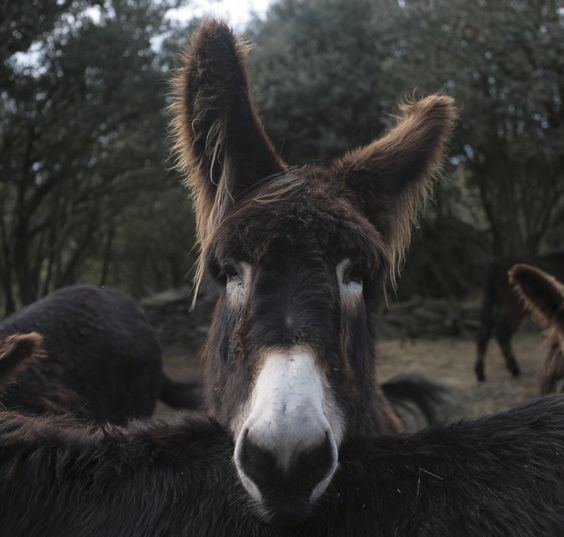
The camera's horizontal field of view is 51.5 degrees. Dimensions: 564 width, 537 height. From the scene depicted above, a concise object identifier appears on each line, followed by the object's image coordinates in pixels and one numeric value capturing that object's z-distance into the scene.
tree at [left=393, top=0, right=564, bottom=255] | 10.20
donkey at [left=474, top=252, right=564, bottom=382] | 9.72
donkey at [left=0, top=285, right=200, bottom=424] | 3.40
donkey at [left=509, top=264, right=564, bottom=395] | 2.90
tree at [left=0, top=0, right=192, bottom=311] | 8.76
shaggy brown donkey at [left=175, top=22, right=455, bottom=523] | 1.49
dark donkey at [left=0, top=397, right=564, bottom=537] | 1.42
